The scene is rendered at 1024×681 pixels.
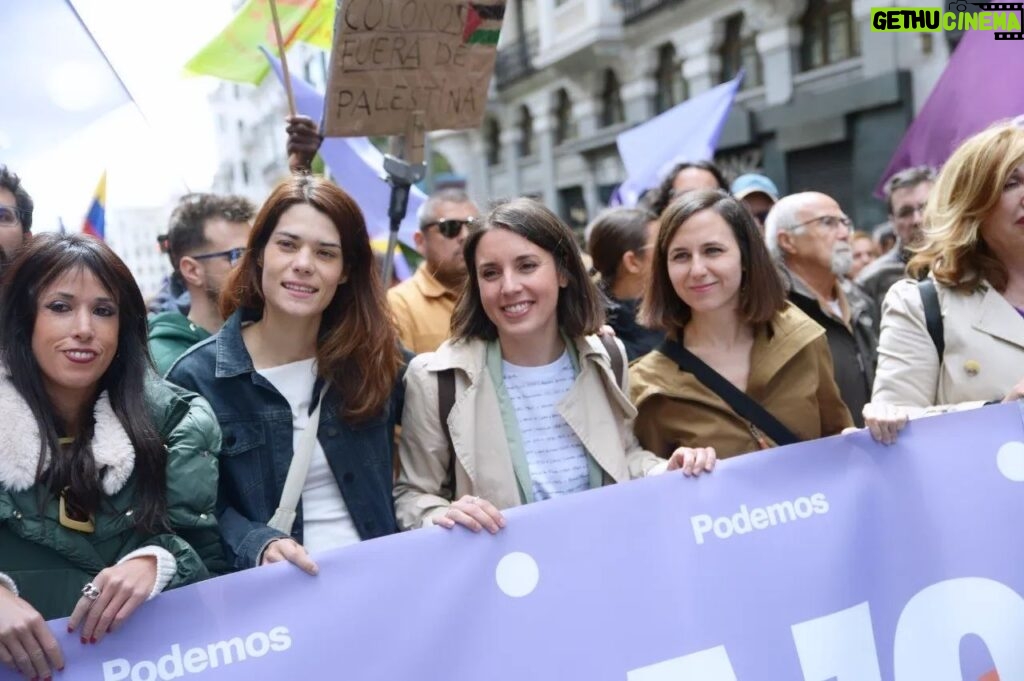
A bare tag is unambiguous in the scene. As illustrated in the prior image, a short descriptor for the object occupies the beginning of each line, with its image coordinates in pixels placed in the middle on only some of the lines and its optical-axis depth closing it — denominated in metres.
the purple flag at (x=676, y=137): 7.45
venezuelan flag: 4.69
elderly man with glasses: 3.86
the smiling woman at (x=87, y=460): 1.86
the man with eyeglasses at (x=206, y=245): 3.51
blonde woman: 2.60
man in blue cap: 5.25
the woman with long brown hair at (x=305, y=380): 2.41
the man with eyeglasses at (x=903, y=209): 4.90
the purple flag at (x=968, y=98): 4.95
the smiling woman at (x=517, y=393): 2.56
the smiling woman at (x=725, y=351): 2.80
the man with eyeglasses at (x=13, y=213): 2.47
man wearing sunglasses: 4.11
